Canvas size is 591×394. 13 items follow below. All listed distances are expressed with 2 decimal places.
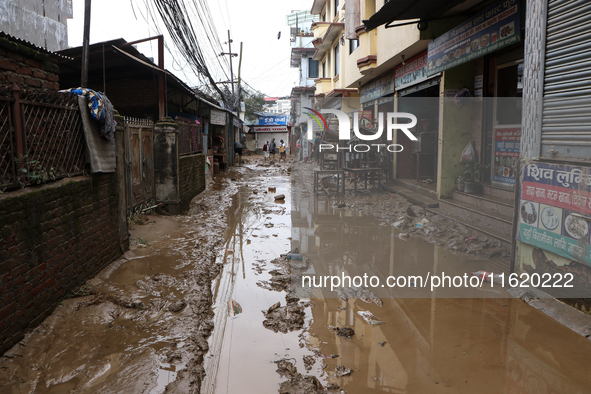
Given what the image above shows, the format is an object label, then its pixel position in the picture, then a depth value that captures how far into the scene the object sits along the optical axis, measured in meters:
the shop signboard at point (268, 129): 46.59
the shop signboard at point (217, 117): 19.64
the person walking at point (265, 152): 32.81
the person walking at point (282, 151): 34.16
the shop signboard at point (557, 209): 3.76
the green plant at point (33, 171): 3.54
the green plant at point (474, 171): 7.78
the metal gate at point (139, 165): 6.97
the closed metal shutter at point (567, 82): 3.85
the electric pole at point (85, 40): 7.60
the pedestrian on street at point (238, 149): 26.83
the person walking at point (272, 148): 32.78
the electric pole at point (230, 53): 30.60
